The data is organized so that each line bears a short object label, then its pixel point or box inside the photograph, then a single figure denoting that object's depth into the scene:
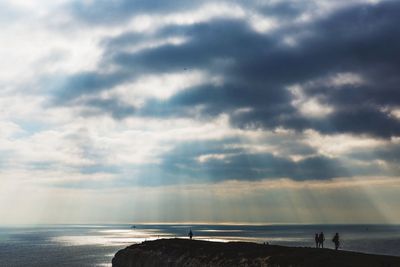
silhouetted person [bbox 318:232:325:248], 68.97
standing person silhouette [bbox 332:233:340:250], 65.59
